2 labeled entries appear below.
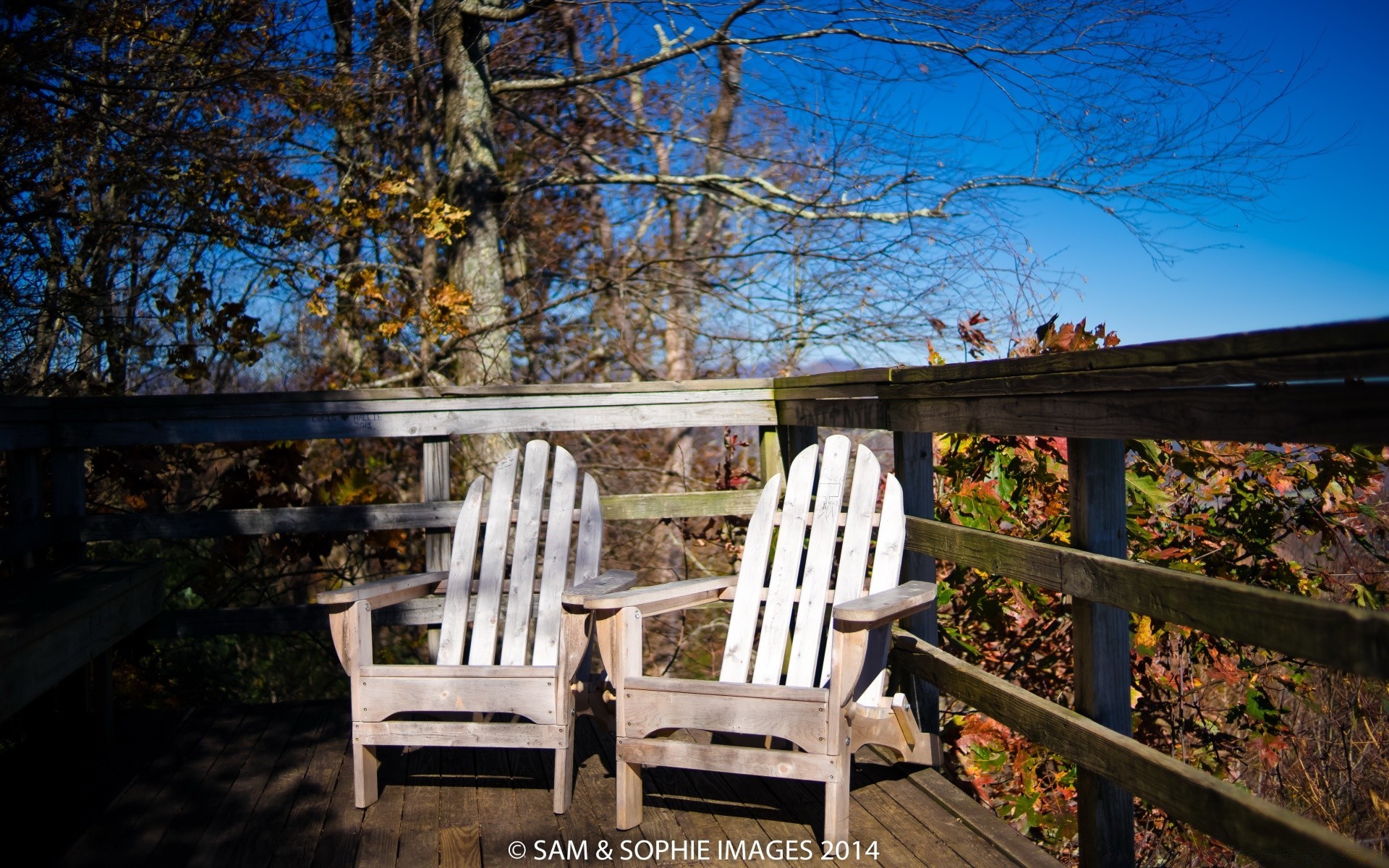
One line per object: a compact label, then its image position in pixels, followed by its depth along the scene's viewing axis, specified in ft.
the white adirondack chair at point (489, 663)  8.00
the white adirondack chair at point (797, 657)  7.06
